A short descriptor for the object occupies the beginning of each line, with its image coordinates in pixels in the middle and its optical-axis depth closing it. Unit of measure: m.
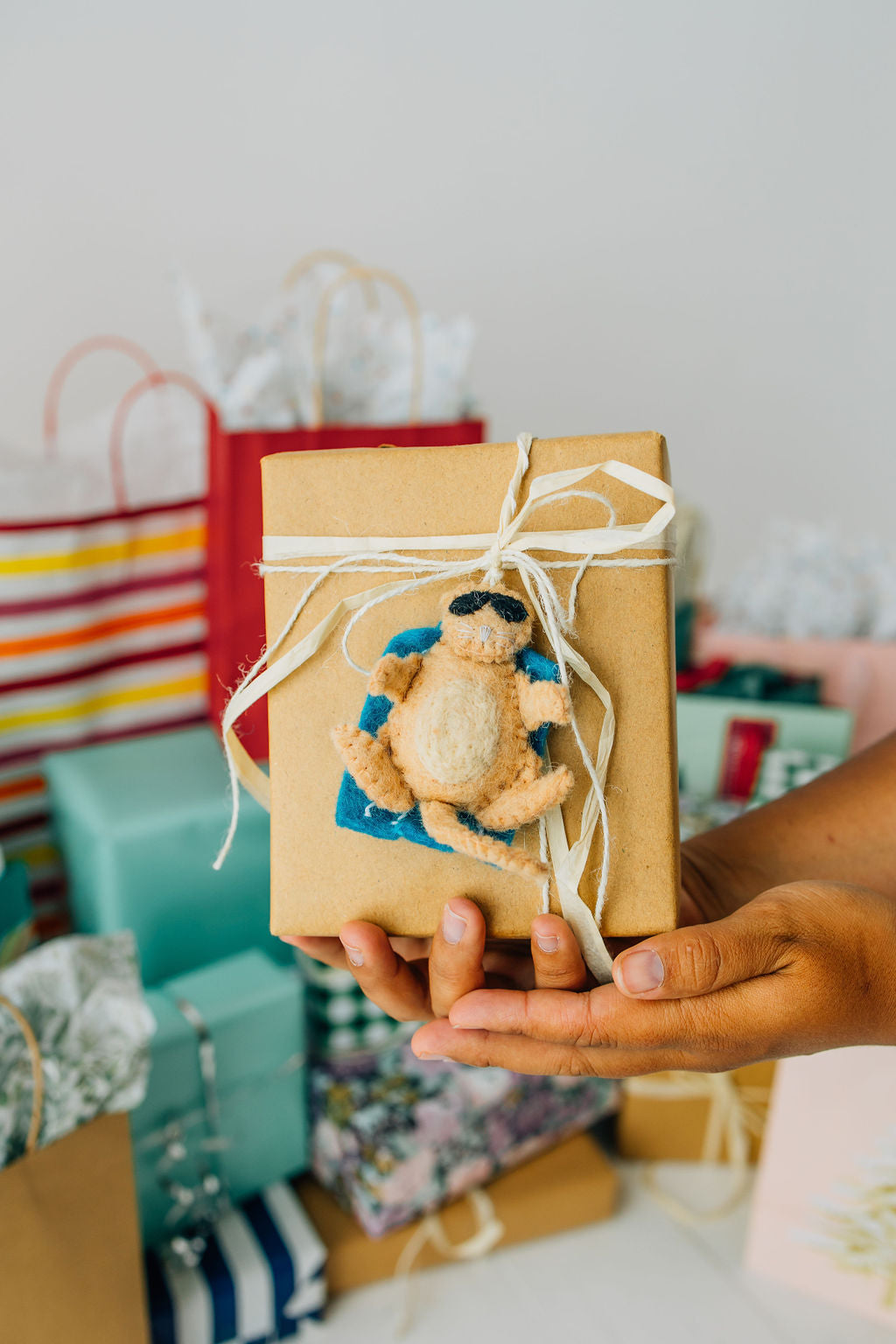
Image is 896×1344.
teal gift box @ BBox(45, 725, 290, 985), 1.10
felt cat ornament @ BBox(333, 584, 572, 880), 0.54
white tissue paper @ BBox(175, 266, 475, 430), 1.17
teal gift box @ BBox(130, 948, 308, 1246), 1.01
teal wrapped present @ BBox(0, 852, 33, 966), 1.02
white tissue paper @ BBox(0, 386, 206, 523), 1.22
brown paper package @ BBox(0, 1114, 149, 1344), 0.76
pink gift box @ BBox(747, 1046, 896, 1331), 1.06
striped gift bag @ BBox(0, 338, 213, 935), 1.19
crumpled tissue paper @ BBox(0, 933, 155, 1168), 0.81
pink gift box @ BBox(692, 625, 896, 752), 1.42
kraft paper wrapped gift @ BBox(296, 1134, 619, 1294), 1.10
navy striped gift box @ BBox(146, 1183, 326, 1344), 0.98
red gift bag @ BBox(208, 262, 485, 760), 1.18
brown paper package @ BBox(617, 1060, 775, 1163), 1.29
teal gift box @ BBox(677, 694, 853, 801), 1.32
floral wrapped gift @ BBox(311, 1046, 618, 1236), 1.08
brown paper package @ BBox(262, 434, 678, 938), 0.59
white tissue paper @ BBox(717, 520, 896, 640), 1.46
